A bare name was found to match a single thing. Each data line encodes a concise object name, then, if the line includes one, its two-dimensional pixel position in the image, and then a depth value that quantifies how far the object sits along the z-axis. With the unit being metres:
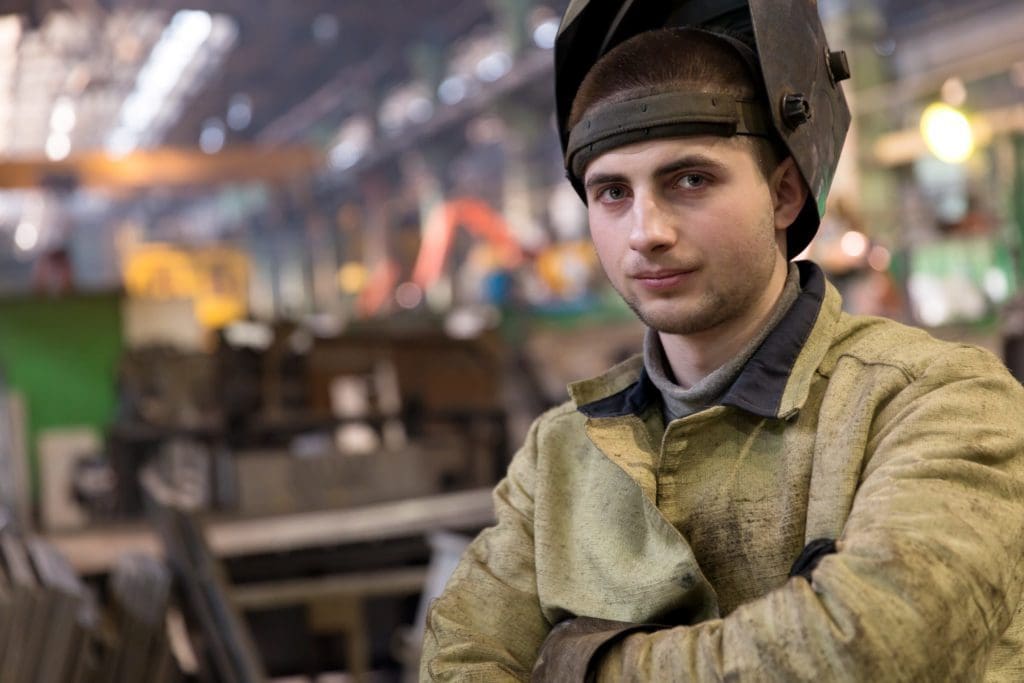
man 1.39
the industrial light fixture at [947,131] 9.01
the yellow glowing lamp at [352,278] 26.44
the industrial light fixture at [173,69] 16.97
